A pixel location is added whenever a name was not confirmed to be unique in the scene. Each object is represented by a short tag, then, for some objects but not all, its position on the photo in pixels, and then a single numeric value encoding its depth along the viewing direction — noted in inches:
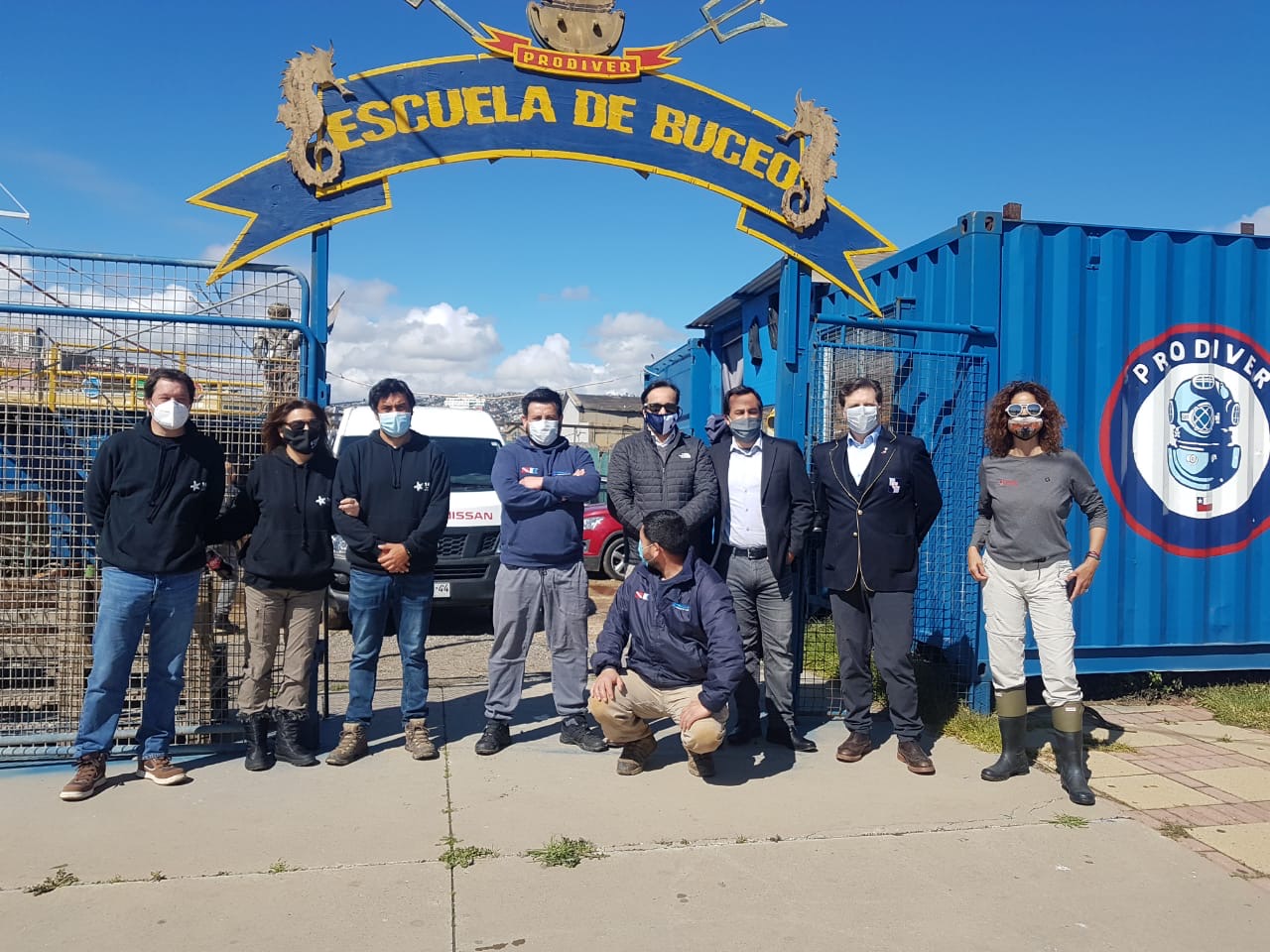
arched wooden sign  204.4
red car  496.1
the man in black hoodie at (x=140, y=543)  177.3
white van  334.3
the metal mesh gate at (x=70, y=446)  193.0
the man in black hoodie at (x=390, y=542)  195.3
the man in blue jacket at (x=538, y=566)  203.8
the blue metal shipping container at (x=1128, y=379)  234.8
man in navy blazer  200.8
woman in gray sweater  187.5
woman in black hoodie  189.5
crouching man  179.8
